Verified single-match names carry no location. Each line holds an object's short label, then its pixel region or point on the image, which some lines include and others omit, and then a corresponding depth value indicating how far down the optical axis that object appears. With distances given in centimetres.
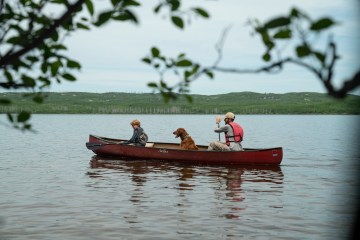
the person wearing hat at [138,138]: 2662
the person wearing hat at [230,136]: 2269
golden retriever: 2606
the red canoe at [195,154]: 2472
